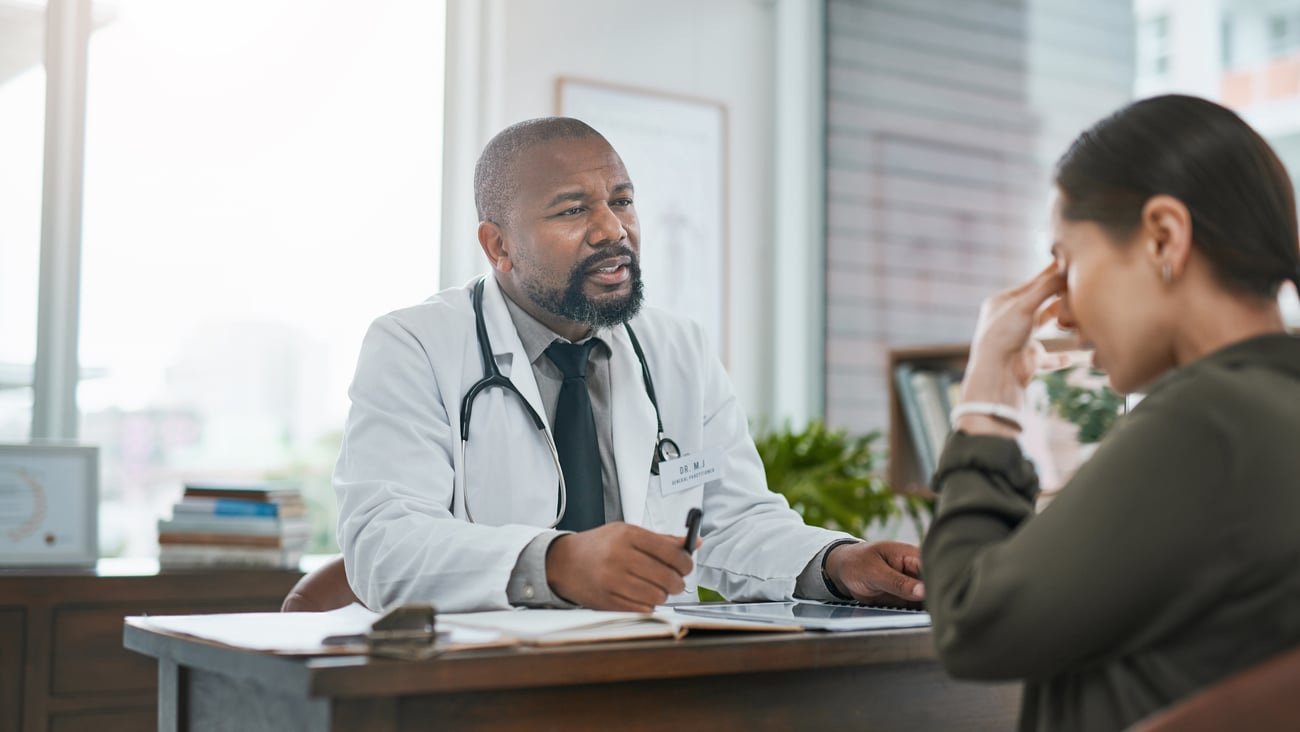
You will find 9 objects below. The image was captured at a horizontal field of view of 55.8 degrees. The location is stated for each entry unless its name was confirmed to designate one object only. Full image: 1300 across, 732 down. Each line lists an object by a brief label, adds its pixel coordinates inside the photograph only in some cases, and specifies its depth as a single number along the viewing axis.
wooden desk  1.11
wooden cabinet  2.86
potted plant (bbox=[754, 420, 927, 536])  3.64
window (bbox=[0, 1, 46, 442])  3.47
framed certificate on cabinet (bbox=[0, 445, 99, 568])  3.05
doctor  1.68
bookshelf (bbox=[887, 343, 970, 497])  3.77
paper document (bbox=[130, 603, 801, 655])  1.21
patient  0.93
